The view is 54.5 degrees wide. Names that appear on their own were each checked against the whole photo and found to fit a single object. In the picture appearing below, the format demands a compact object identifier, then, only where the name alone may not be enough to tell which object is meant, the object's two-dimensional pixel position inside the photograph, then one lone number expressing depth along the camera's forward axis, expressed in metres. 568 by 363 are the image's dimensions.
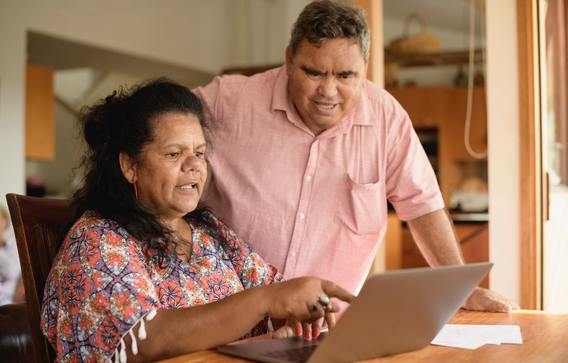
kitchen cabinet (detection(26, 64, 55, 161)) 4.89
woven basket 5.20
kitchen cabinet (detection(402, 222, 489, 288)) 4.24
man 1.83
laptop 0.90
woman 1.04
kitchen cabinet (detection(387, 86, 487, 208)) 6.68
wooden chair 1.30
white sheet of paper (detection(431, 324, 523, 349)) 1.14
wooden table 1.02
